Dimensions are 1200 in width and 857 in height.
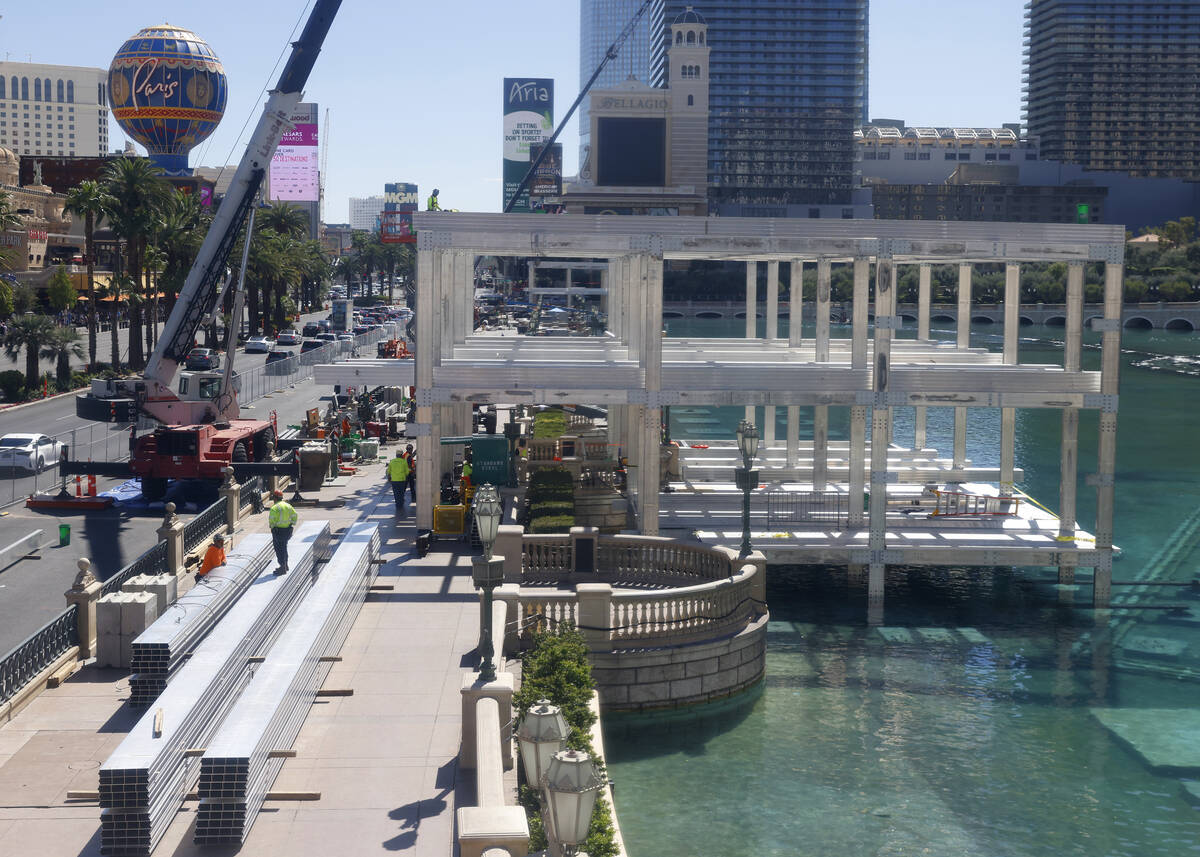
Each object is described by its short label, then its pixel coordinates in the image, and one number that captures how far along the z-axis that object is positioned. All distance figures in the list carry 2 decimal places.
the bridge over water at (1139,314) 186.62
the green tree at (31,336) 67.44
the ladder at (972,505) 34.94
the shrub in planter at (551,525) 29.69
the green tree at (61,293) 100.00
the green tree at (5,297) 60.75
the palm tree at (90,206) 77.31
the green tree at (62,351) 69.69
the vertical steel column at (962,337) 40.12
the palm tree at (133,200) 78.88
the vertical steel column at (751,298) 48.25
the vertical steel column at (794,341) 41.25
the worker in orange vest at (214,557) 23.86
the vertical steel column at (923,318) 41.69
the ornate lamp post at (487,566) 17.27
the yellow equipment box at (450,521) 30.81
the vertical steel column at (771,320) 43.94
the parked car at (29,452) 46.34
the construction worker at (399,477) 34.78
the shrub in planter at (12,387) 67.19
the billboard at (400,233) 156.10
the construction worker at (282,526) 23.30
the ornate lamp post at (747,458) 26.81
